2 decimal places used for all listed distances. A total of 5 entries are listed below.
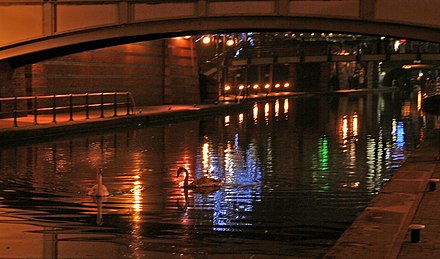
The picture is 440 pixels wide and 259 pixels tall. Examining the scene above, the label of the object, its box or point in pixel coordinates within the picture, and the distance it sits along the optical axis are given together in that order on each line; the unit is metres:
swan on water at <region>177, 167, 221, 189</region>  16.39
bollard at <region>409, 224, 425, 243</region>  10.12
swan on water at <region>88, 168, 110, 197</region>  15.12
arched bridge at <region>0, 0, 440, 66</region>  25.34
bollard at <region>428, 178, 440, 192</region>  14.69
